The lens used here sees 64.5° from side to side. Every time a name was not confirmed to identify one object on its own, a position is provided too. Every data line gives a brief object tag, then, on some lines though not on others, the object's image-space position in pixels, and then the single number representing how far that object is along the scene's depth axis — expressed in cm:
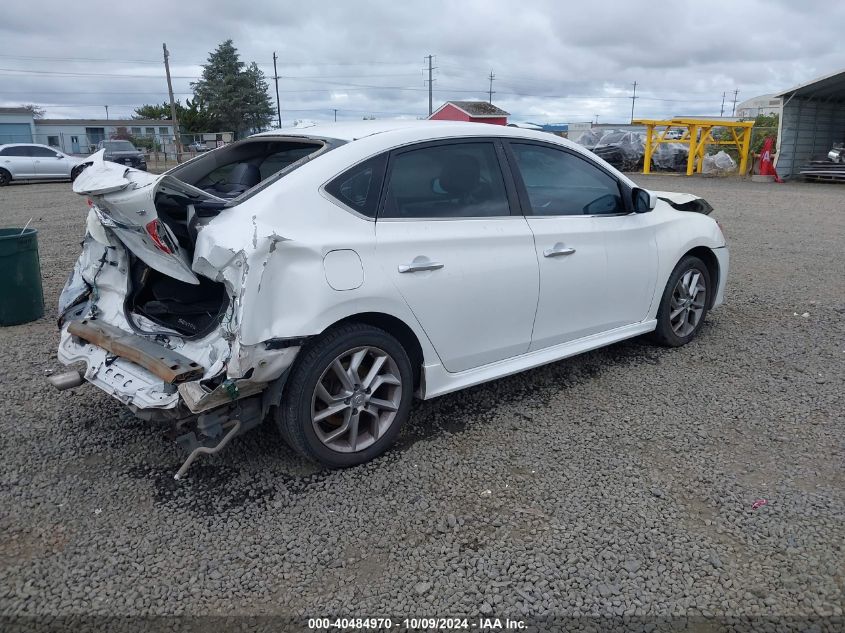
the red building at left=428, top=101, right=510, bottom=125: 3671
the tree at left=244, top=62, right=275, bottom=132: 5931
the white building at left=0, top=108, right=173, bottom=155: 5256
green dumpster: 559
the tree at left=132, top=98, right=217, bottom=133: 6003
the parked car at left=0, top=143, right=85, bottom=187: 2166
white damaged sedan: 304
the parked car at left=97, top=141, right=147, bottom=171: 2483
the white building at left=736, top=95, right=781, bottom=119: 5472
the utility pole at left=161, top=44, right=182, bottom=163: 4122
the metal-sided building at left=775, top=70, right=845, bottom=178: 2081
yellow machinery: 2233
